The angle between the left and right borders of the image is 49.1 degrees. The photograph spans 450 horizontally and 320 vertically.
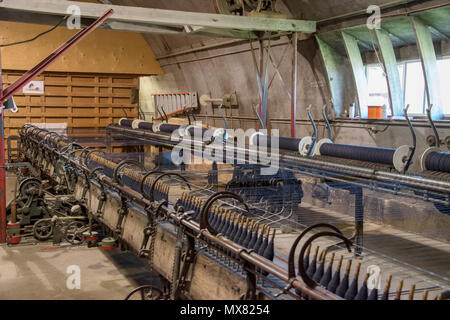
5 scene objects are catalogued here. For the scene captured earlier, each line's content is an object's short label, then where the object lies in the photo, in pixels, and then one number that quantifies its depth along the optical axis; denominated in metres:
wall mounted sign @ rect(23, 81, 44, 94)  12.04
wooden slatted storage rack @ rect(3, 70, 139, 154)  12.11
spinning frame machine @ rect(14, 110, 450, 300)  2.41
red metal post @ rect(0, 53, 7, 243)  5.99
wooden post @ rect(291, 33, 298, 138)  7.08
